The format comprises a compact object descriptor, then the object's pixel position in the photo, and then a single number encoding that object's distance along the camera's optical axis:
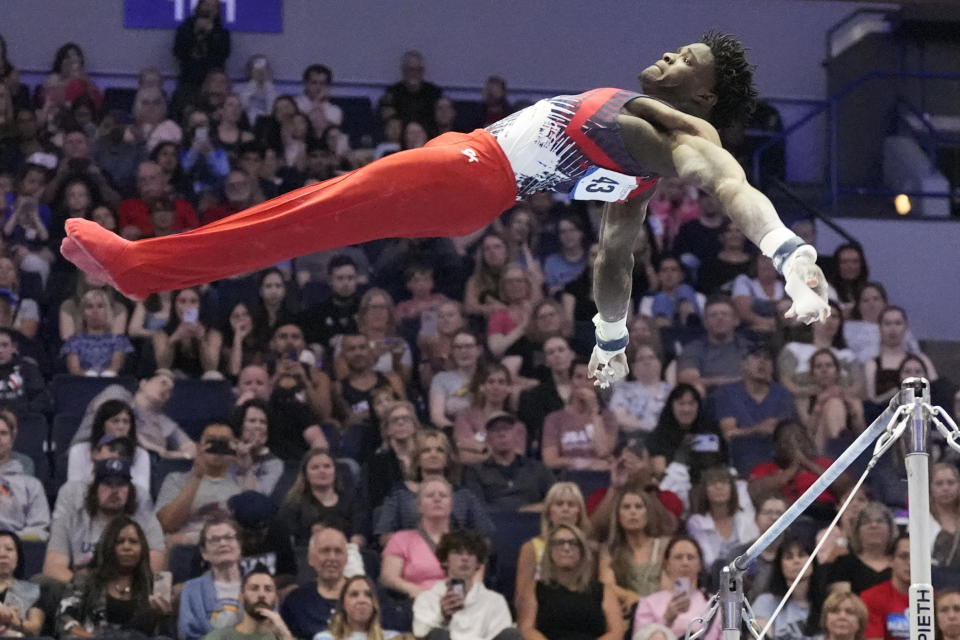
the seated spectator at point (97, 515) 13.03
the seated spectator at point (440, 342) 15.84
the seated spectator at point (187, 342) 15.49
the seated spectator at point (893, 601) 13.31
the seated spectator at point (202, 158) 18.42
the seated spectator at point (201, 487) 13.61
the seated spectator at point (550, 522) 13.32
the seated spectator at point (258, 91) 20.57
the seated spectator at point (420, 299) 16.64
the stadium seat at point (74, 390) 14.80
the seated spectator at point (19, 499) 13.41
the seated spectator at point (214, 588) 12.50
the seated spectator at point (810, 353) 16.42
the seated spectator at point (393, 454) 14.25
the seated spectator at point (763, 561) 13.61
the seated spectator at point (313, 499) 13.69
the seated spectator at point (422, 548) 13.28
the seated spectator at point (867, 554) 13.65
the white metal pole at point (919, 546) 7.72
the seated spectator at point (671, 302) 17.50
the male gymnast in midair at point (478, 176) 8.03
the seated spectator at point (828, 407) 15.76
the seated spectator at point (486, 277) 16.85
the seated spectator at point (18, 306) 15.76
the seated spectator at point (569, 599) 13.02
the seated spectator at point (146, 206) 16.99
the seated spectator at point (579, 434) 15.08
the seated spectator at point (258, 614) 12.28
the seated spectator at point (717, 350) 16.50
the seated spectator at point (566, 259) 17.77
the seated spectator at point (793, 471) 14.57
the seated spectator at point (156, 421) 14.38
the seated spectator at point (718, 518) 14.11
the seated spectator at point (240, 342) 15.58
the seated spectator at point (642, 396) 15.69
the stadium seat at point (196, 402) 15.11
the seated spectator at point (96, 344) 15.23
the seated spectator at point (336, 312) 16.19
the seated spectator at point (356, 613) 12.41
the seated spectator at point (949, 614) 13.10
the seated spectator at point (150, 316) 15.62
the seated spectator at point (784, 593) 13.42
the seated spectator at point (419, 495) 13.80
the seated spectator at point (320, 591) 12.68
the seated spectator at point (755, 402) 15.64
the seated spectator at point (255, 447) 14.09
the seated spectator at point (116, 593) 12.38
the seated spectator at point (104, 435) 13.79
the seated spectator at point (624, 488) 13.92
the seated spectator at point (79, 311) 15.51
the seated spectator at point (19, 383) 14.62
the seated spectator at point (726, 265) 18.31
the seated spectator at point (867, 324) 17.28
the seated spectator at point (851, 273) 17.96
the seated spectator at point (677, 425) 15.09
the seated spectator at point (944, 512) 14.46
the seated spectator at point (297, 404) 14.73
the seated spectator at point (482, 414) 14.95
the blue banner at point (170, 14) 22.39
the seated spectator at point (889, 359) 16.71
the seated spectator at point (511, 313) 16.27
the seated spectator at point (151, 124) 18.85
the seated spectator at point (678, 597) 13.12
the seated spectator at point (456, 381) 15.35
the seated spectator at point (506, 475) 14.62
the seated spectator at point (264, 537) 13.18
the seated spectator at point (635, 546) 13.55
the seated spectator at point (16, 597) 12.17
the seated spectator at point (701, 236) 18.97
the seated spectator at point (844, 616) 12.88
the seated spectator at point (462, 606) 12.85
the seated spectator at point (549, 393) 15.41
